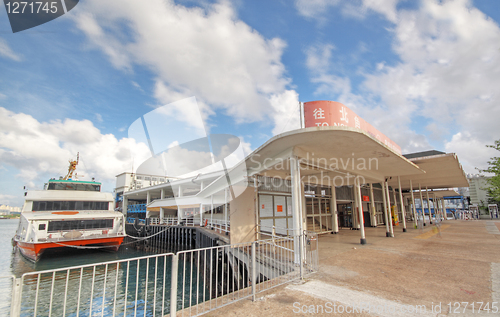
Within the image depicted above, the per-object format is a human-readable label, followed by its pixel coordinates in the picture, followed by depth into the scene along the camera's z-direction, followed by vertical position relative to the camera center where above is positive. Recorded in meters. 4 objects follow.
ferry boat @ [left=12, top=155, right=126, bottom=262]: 13.08 -0.86
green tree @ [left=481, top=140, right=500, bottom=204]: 17.45 +2.07
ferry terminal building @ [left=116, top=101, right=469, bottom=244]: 6.79 +1.20
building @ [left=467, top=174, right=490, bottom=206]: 48.84 +0.97
